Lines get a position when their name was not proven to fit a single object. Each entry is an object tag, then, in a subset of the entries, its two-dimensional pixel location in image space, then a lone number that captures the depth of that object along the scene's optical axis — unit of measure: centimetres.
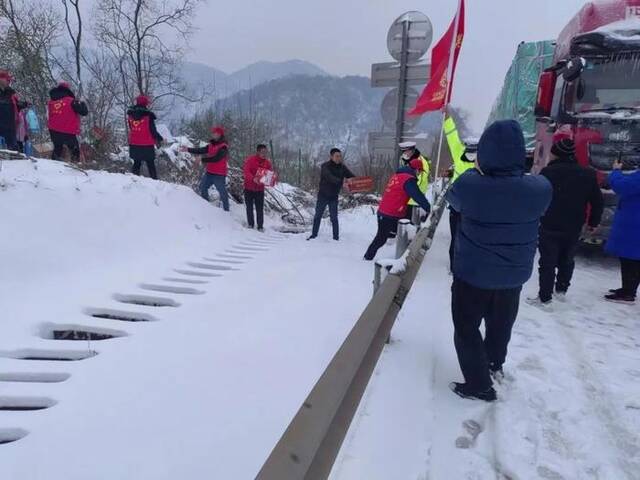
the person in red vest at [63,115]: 730
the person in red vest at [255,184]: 839
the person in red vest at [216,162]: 839
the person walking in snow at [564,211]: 432
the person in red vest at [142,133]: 785
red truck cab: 566
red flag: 591
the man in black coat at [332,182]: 789
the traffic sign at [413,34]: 632
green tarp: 1114
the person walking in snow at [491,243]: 250
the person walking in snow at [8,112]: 715
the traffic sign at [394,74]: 645
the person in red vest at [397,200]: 571
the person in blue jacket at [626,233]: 455
